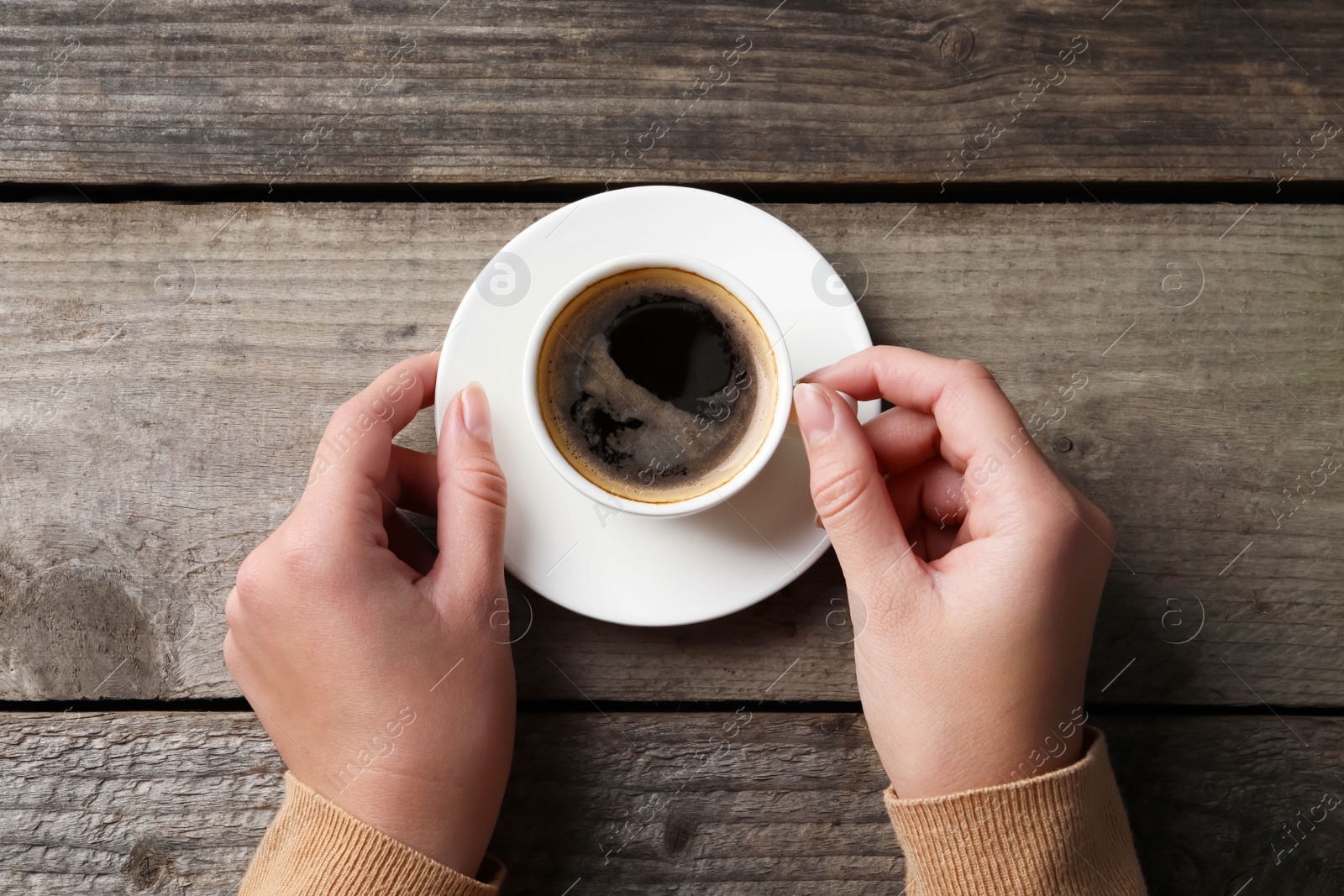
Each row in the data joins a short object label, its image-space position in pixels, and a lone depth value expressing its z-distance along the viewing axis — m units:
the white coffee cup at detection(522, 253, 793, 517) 0.62
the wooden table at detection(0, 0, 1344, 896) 0.67
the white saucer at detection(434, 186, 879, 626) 0.64
